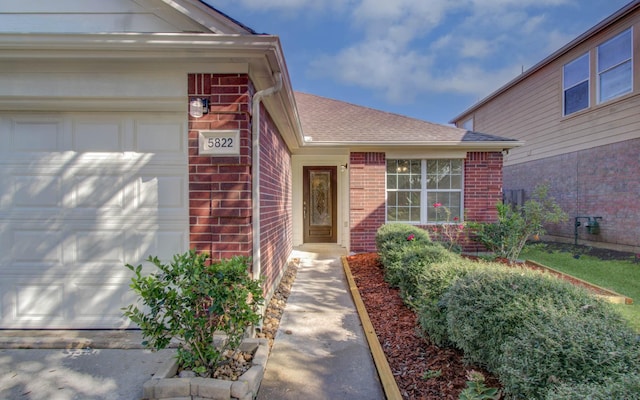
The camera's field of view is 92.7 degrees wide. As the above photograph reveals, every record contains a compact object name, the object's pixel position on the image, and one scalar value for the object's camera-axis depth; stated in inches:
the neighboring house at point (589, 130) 303.1
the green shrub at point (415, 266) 145.6
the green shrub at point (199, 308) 84.4
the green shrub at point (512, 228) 237.9
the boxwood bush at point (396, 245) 176.8
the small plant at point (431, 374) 95.6
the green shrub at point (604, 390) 47.0
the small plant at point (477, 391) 69.3
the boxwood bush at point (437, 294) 110.0
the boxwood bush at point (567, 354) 56.6
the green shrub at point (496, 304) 79.5
